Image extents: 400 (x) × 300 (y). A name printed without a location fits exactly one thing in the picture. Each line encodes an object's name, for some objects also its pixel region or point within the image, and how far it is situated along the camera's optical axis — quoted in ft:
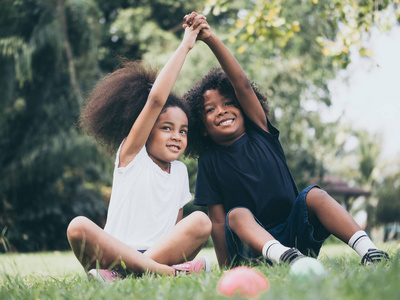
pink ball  5.42
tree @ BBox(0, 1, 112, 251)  31.63
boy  9.09
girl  8.35
